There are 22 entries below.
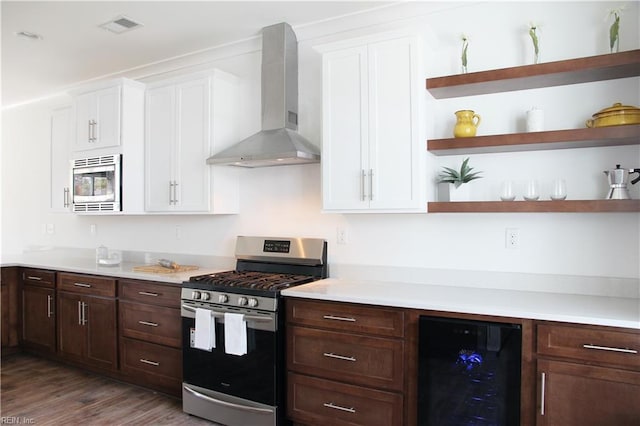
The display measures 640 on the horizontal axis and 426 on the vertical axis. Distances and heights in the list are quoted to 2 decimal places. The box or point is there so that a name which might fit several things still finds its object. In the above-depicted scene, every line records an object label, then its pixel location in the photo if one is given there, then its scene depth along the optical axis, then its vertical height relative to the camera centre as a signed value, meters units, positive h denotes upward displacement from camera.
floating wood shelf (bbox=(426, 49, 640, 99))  2.29 +0.72
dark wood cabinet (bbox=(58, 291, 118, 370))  3.58 -1.00
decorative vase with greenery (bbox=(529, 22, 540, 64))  2.54 +0.94
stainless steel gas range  2.70 -0.83
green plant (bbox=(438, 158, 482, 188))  2.73 +0.20
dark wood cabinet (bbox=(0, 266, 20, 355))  4.24 -0.94
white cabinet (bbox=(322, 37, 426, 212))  2.66 +0.49
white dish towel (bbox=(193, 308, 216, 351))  2.88 -0.78
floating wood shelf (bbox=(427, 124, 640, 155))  2.26 +0.36
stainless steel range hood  3.20 +0.75
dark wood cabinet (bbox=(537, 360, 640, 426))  1.90 -0.81
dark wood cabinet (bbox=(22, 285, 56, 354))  4.04 -1.00
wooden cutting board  3.54 -0.49
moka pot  2.32 +0.13
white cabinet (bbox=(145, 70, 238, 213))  3.55 +0.53
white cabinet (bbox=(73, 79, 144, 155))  3.87 +0.86
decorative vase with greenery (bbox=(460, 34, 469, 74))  2.75 +0.96
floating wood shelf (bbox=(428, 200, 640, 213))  2.25 +0.01
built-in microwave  3.88 +0.22
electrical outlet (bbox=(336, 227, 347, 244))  3.25 -0.19
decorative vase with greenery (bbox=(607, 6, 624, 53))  2.35 +0.92
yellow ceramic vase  2.67 +0.49
